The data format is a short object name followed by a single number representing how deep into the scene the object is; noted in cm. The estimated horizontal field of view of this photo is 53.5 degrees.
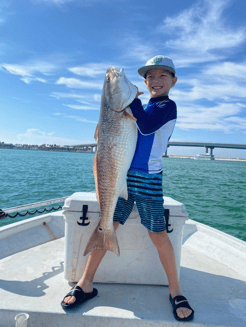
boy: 234
